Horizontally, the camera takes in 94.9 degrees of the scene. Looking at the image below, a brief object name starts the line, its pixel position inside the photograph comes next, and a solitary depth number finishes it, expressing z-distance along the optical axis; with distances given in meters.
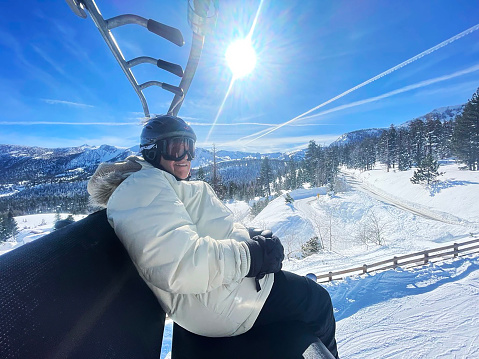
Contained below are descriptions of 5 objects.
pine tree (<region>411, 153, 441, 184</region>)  28.28
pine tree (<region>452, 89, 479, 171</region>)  31.92
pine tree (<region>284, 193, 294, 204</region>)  30.56
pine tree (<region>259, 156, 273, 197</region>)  57.21
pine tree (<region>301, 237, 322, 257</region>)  16.78
